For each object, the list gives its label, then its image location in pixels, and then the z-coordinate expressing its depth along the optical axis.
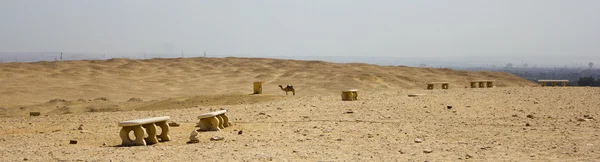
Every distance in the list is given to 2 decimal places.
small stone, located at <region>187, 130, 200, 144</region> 10.38
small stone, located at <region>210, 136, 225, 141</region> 10.52
